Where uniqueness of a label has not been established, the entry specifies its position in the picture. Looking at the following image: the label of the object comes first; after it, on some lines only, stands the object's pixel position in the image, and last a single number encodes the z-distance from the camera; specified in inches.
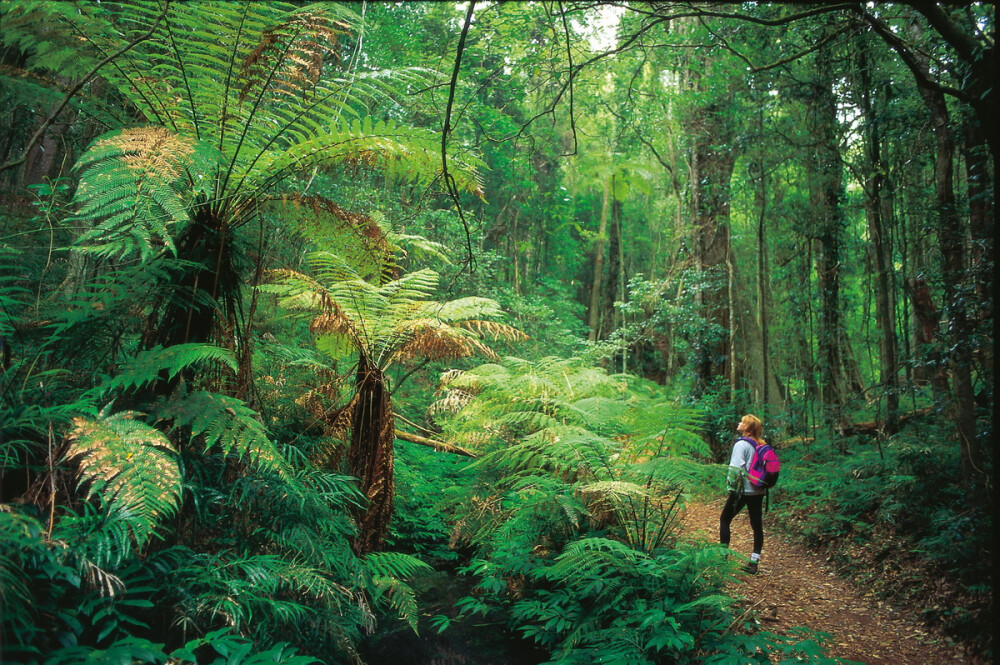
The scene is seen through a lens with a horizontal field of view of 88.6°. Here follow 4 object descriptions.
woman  169.2
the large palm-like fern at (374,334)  135.0
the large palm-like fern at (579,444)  133.1
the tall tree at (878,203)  205.3
